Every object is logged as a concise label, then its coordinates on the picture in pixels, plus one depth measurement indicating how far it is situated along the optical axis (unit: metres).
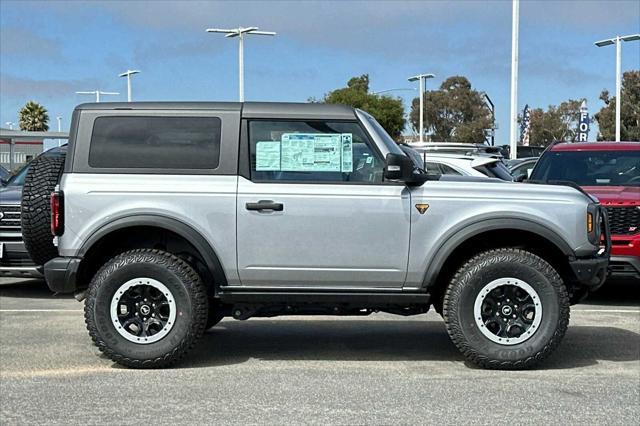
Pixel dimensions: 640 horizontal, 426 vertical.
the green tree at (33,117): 69.69
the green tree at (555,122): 81.78
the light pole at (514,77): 26.36
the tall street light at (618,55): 37.16
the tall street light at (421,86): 50.16
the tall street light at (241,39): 36.66
